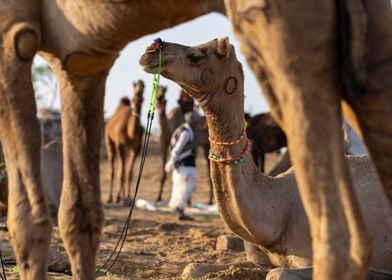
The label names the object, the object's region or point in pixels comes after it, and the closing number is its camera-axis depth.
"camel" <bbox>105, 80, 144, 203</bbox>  21.58
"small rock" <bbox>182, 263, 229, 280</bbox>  6.61
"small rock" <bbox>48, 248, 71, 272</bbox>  6.84
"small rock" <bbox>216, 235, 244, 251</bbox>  9.27
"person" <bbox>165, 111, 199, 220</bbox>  15.36
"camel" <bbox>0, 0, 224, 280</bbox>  3.84
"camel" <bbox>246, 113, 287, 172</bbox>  20.98
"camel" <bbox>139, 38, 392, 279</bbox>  6.43
